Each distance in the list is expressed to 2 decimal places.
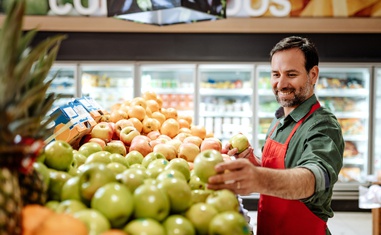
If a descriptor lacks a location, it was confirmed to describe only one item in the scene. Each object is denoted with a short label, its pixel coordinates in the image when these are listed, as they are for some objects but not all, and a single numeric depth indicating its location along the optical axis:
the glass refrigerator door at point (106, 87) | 5.68
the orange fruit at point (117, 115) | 2.86
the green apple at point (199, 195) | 1.26
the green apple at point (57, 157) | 1.34
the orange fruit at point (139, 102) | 3.06
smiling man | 1.49
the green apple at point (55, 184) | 1.20
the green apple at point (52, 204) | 1.10
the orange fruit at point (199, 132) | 2.83
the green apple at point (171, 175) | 1.26
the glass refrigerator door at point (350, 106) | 5.46
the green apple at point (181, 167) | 1.45
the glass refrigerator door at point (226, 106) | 5.60
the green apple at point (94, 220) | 0.94
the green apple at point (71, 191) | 1.13
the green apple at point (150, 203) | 1.03
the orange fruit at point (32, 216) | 0.89
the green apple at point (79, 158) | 1.68
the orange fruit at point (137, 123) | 2.79
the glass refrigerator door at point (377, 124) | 5.34
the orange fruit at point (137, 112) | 2.90
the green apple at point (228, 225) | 1.02
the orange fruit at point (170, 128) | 2.86
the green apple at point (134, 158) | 1.89
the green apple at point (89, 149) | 1.82
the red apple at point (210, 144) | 2.37
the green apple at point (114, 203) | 0.99
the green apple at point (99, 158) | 1.51
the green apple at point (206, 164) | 1.29
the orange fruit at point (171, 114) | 3.19
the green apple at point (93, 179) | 1.09
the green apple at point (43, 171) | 1.18
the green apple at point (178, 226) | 1.02
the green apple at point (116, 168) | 1.33
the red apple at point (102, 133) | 2.44
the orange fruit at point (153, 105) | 3.16
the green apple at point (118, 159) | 1.64
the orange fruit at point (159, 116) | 3.03
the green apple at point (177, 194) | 1.14
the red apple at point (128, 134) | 2.47
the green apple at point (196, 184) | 1.39
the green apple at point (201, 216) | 1.10
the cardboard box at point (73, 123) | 2.23
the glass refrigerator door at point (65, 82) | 5.72
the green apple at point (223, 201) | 1.16
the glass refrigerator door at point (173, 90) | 5.65
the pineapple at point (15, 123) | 0.85
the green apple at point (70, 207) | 1.04
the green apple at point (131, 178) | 1.18
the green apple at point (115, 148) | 2.13
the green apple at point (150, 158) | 1.76
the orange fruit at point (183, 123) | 3.12
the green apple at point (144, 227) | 0.96
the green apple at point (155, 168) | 1.43
